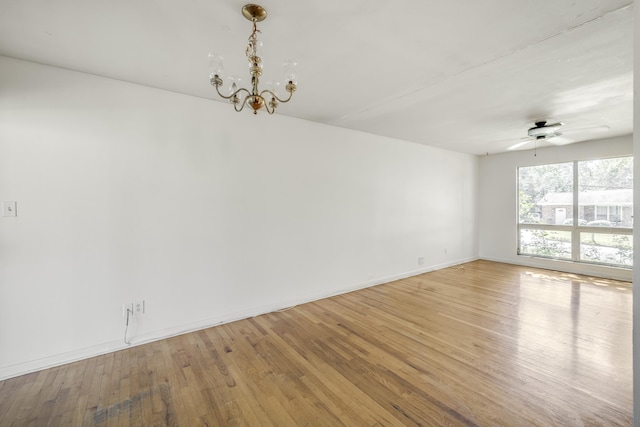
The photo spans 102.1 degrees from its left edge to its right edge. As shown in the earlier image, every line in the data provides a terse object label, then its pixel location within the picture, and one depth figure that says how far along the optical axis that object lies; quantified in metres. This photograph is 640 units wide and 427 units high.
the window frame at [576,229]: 4.76
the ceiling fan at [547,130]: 3.72
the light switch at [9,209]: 2.13
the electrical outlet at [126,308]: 2.55
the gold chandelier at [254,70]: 1.61
